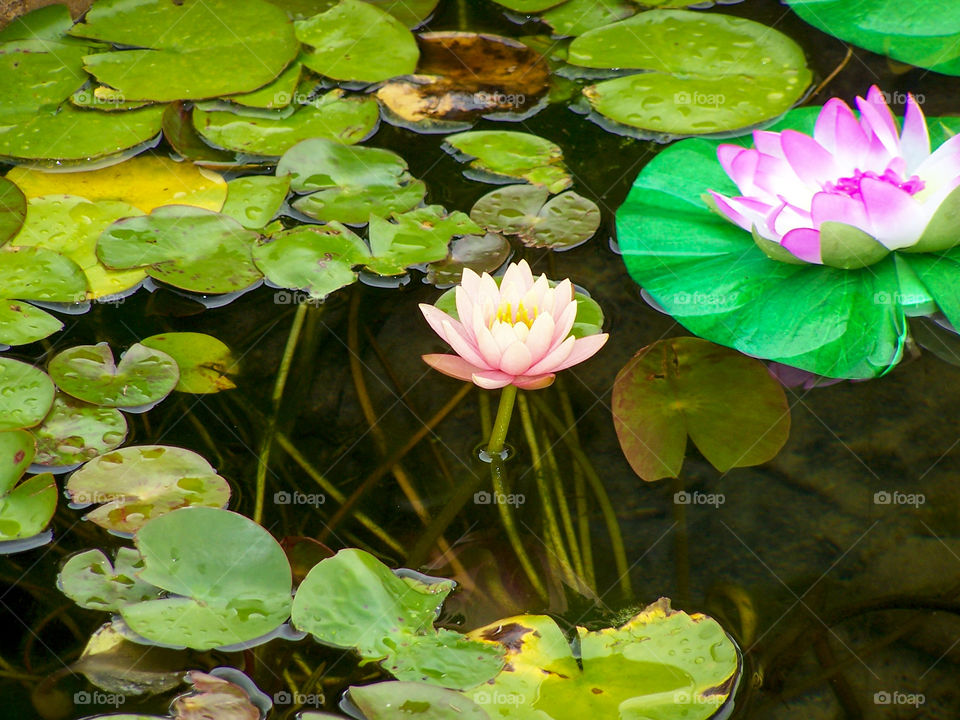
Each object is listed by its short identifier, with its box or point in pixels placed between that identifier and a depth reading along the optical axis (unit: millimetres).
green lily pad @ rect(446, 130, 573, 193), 5027
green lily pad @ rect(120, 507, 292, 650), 3057
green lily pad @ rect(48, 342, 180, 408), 3895
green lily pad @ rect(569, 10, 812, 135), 5133
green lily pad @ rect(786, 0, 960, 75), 5238
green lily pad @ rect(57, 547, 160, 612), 3201
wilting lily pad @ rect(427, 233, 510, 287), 4527
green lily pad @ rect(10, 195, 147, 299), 4422
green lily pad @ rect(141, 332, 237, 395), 4078
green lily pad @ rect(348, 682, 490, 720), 2777
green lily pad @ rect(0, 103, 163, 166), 4996
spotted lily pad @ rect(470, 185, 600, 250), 4727
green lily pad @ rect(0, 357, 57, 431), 3699
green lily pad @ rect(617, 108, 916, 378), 3934
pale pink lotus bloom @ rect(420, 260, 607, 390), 3436
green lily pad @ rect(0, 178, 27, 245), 4546
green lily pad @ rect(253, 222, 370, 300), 4383
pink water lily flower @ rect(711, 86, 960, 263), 3937
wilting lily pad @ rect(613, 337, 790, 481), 3787
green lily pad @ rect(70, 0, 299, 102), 5242
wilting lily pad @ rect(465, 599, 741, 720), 2834
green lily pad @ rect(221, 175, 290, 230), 4715
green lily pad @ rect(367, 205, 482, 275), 4520
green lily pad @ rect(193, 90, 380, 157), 5172
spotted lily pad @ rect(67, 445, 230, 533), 3457
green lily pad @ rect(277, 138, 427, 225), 4793
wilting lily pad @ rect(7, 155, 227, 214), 4824
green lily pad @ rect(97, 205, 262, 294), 4379
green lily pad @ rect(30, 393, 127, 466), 3650
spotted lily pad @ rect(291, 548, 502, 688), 2945
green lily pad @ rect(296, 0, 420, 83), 5605
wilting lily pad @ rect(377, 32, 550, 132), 5520
